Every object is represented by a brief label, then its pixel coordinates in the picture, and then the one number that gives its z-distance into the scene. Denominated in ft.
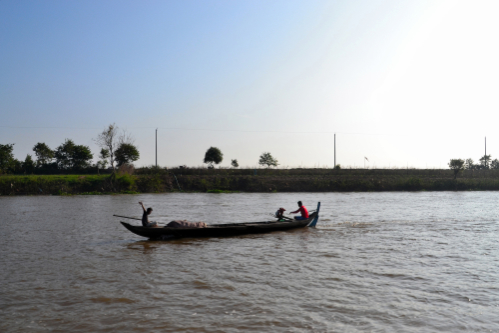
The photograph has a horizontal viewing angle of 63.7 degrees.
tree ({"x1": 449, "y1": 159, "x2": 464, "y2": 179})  160.66
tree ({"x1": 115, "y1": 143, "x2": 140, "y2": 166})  164.55
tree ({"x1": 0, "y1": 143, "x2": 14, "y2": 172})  168.37
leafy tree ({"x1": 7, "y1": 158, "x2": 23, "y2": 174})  174.97
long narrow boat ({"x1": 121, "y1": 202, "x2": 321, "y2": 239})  44.62
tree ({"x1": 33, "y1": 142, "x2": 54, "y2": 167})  201.65
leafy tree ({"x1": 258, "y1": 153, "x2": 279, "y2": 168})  209.87
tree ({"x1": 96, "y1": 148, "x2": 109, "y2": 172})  185.01
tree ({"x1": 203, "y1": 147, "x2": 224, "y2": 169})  194.18
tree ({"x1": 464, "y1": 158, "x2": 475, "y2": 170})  199.00
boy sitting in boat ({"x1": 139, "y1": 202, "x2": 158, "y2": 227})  44.73
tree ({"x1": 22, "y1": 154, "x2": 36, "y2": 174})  187.52
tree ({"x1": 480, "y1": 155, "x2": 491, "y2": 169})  205.81
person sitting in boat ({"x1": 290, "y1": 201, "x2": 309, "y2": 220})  56.75
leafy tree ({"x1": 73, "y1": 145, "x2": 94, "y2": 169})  191.72
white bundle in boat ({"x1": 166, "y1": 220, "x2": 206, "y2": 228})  45.57
